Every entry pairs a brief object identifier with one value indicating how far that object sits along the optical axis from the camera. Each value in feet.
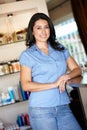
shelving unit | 10.46
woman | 5.17
